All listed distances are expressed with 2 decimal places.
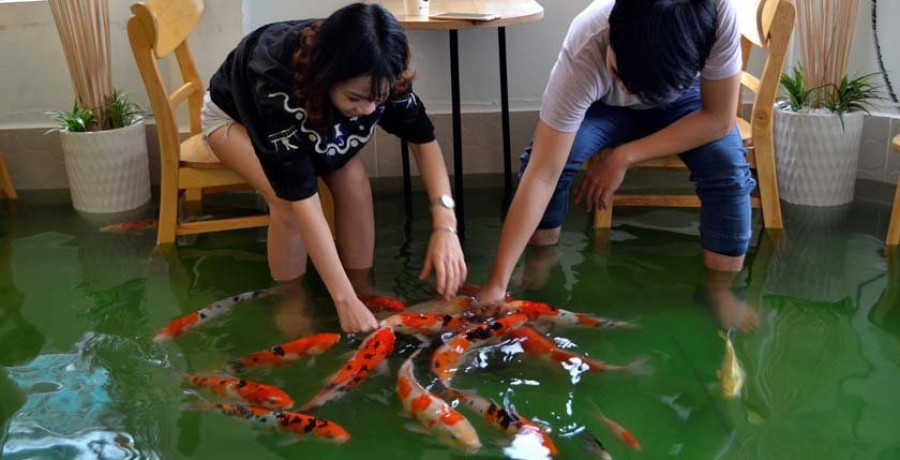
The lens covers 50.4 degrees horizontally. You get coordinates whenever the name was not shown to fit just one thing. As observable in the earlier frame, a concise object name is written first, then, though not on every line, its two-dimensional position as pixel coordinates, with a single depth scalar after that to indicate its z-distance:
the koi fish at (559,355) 2.35
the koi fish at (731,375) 2.23
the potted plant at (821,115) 3.44
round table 2.97
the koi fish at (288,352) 2.36
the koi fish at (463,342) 2.29
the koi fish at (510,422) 2.02
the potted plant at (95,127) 3.56
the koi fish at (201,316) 2.57
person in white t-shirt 2.10
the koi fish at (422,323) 2.43
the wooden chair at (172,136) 2.99
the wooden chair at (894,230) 3.11
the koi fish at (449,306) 2.53
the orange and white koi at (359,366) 2.21
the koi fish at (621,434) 2.03
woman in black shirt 2.10
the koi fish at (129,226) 3.46
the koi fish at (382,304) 2.56
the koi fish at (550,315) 2.52
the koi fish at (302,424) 2.05
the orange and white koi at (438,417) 2.02
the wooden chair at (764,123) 2.97
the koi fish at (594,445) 1.98
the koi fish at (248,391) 2.17
